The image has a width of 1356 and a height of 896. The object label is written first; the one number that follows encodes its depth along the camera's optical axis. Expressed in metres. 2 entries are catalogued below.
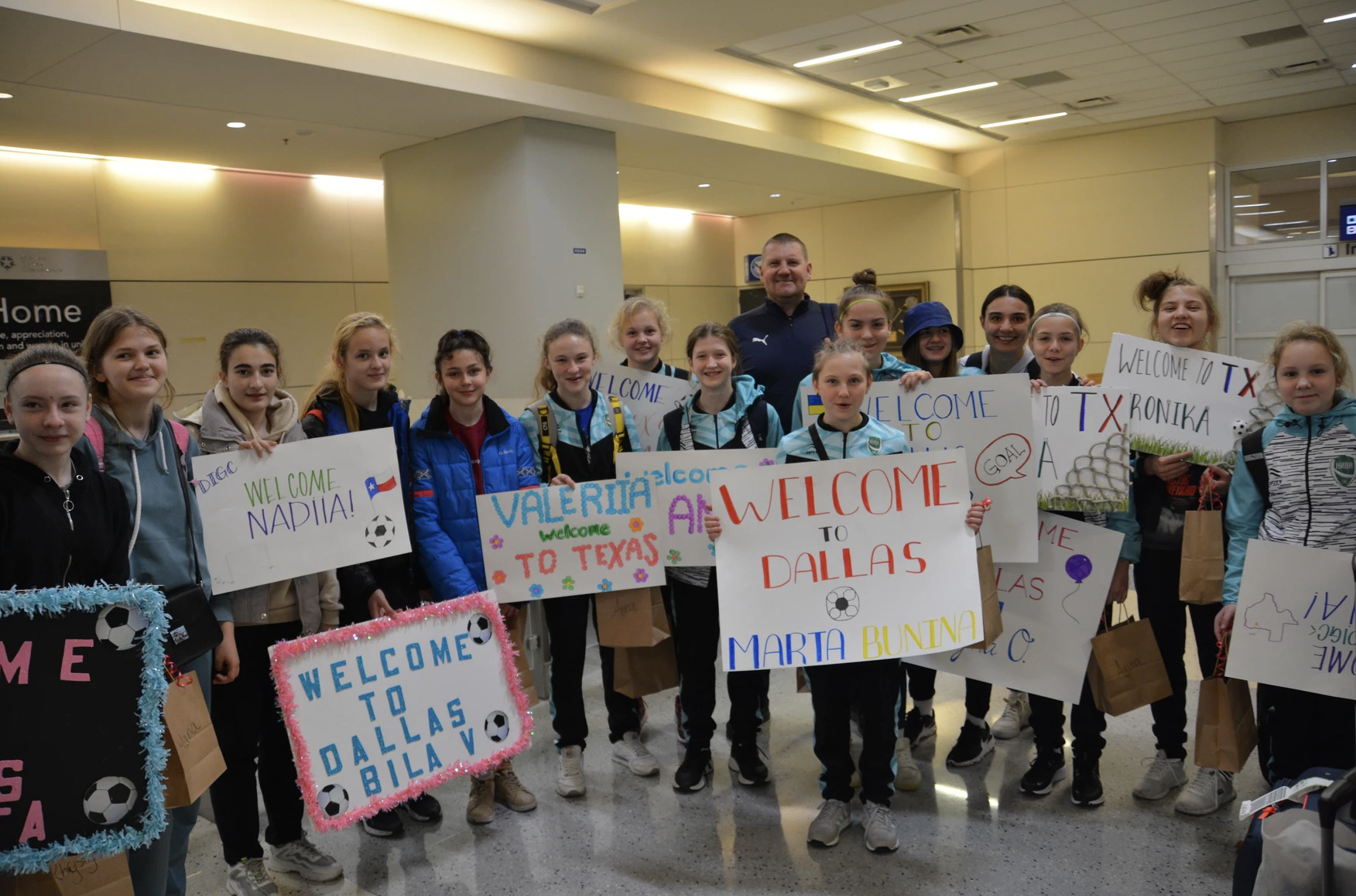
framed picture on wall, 12.50
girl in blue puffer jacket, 2.93
